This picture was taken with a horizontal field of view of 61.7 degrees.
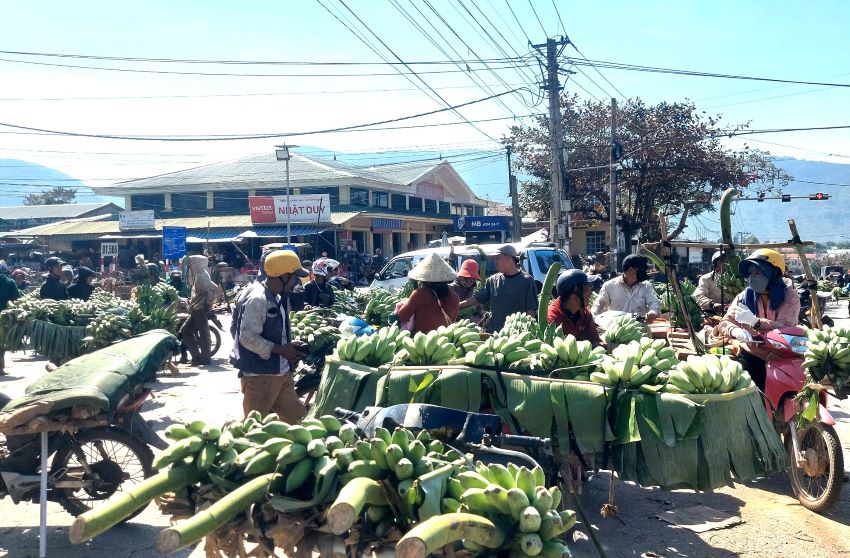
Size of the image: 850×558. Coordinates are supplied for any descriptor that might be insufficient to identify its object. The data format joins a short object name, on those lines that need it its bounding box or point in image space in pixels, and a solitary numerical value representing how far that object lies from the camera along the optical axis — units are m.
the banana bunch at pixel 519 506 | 2.31
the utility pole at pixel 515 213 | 30.83
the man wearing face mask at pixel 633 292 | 7.34
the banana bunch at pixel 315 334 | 6.63
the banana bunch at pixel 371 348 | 4.41
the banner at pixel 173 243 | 23.55
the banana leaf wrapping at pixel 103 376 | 4.43
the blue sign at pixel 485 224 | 35.81
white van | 14.83
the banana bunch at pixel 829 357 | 4.77
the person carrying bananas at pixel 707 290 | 10.22
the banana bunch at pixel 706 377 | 3.81
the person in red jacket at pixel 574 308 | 5.66
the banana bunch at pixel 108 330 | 8.64
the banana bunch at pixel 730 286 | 10.80
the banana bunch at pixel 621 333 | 5.95
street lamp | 28.29
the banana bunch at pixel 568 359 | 4.08
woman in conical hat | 6.05
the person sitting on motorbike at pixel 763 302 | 5.54
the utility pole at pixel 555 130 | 21.62
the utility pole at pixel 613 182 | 26.69
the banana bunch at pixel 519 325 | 5.41
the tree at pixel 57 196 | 72.87
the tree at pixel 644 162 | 32.00
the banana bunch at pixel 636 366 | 3.87
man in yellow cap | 5.20
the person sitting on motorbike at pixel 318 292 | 9.91
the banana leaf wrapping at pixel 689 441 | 3.66
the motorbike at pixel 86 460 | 4.66
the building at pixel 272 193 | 35.31
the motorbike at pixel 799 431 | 4.91
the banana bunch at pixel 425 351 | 4.18
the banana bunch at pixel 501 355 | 4.02
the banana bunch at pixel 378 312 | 8.55
